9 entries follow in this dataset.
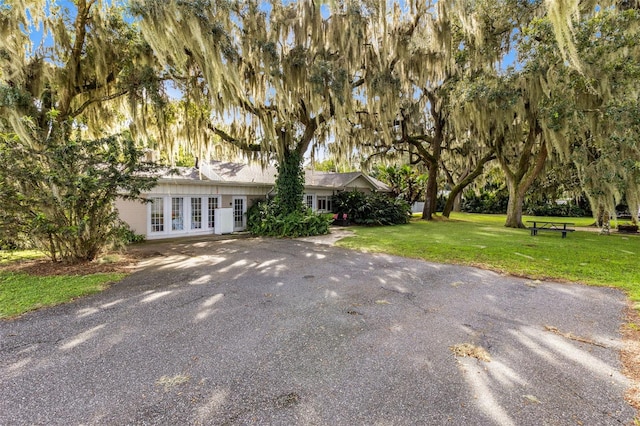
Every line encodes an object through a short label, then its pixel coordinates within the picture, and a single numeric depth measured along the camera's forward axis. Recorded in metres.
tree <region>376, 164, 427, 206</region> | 22.14
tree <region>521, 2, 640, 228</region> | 8.63
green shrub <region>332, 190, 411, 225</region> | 16.36
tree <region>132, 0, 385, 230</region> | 7.00
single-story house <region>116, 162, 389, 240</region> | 11.21
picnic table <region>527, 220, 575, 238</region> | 10.91
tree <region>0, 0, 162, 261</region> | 5.83
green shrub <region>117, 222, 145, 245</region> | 10.30
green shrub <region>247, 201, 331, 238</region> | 11.92
